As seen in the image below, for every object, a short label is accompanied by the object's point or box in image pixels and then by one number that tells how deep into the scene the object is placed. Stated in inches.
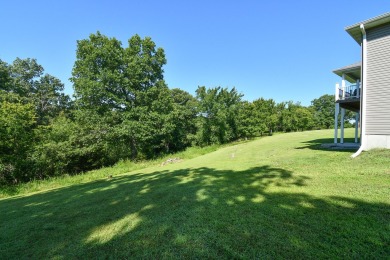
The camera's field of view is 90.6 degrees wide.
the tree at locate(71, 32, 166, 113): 666.8
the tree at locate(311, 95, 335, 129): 1872.5
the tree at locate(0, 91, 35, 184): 490.9
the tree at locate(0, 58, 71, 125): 972.6
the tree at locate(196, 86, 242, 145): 1028.2
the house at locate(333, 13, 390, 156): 289.4
